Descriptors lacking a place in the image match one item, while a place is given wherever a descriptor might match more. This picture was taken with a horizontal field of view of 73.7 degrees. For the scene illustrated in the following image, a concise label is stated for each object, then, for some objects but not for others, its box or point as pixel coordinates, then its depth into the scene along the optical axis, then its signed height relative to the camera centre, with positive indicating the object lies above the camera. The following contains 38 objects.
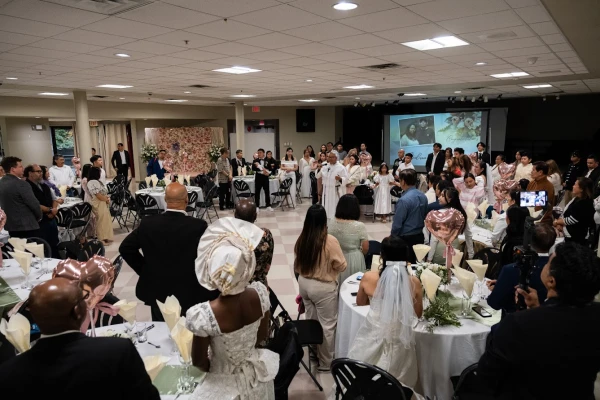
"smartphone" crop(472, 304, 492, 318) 2.77 -1.18
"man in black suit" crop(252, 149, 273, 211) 10.05 -0.81
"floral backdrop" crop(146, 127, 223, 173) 16.72 +0.11
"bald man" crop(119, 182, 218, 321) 2.84 -0.74
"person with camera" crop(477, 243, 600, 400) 1.58 -0.78
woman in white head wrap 1.78 -0.80
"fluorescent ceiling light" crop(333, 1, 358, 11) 3.17 +1.10
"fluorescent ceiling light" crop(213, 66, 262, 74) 6.57 +1.27
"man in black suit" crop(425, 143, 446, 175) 10.59 -0.42
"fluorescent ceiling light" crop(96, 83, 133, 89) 8.81 +1.39
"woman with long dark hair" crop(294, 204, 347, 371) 3.27 -0.99
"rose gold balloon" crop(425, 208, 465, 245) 3.11 -0.62
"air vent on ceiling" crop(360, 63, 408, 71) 6.33 +1.25
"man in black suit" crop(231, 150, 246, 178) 10.60 -0.44
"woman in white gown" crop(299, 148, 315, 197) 11.77 -0.75
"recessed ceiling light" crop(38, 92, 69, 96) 10.67 +1.44
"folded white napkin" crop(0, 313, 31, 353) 1.98 -0.90
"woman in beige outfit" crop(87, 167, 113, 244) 6.84 -1.02
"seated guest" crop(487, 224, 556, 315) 2.54 -0.83
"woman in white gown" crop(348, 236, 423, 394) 2.40 -1.08
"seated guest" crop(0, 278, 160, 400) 1.27 -0.69
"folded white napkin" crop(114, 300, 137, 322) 2.34 -0.94
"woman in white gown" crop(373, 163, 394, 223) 9.05 -1.07
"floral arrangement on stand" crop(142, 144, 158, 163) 12.61 -0.15
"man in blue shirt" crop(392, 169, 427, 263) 4.23 -0.73
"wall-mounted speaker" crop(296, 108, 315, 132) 18.12 +1.16
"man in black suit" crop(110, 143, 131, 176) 12.94 -0.43
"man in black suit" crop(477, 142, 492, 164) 10.43 -0.27
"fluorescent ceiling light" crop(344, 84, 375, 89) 9.73 +1.42
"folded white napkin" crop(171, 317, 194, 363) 2.09 -1.00
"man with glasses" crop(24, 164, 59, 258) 5.19 -0.75
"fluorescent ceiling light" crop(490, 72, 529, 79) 7.55 +1.31
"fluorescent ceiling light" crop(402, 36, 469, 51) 4.50 +1.17
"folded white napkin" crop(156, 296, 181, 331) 2.24 -0.92
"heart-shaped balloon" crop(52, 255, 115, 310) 2.12 -0.67
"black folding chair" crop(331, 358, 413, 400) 2.19 -1.34
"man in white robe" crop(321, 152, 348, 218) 8.37 -0.76
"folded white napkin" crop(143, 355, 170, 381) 1.89 -1.03
